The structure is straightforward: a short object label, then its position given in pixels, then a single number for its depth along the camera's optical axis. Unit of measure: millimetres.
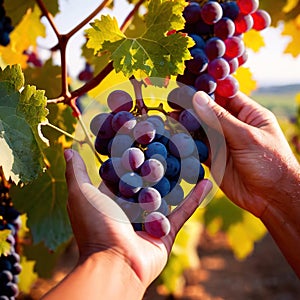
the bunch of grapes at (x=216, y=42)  525
